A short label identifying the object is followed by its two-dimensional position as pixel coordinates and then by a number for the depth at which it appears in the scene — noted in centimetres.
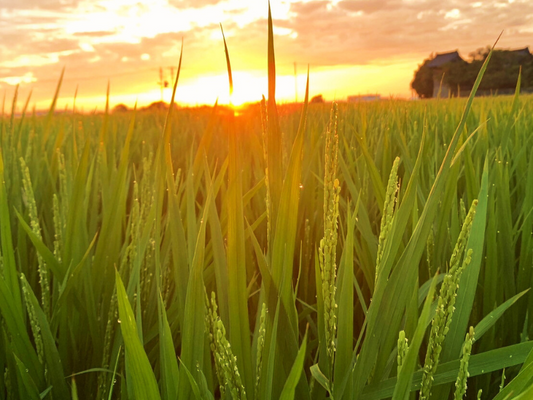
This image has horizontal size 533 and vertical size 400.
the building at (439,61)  3472
